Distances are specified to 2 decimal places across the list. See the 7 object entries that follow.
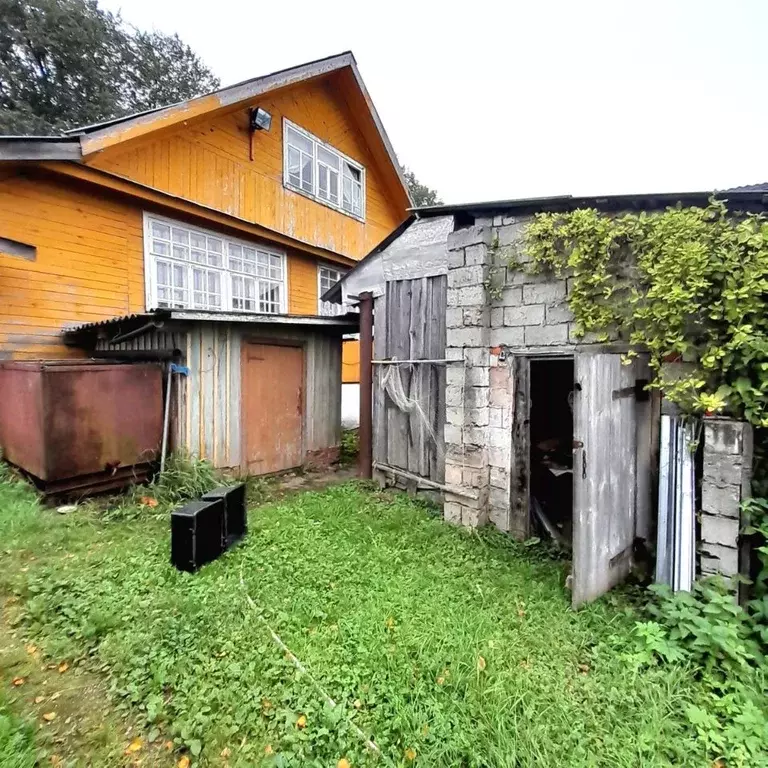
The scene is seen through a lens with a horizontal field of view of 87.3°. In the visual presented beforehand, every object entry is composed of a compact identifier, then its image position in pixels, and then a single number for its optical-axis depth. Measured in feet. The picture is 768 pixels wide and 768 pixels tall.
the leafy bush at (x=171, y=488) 16.49
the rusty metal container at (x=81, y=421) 15.90
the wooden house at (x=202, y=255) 19.93
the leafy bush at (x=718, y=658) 6.59
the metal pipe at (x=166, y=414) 19.16
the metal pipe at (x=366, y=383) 20.92
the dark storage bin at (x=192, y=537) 11.72
